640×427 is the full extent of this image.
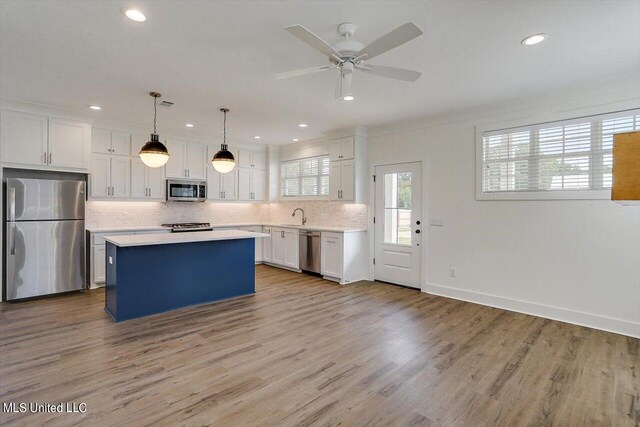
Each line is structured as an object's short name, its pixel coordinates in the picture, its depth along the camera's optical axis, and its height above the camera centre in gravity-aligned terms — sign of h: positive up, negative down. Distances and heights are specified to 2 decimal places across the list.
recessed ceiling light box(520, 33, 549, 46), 2.63 +1.39
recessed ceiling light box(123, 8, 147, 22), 2.34 +1.39
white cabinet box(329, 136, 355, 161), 5.85 +1.08
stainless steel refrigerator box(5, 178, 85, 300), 4.45 -0.46
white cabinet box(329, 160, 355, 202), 5.86 +0.48
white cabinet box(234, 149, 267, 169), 7.22 +1.06
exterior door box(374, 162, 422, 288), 5.29 -0.27
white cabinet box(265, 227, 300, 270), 6.59 -0.85
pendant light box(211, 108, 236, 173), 4.42 +0.61
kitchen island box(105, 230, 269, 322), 3.82 -0.85
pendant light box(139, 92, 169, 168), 3.75 +0.60
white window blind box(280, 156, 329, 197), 6.77 +0.65
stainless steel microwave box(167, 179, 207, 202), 6.15 +0.29
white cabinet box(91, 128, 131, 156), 5.38 +1.06
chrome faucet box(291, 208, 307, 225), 7.18 -0.19
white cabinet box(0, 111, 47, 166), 4.42 +0.92
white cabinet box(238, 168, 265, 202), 7.23 +0.50
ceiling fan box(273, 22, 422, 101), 2.06 +1.09
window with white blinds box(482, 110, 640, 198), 3.65 +0.67
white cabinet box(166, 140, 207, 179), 6.19 +0.89
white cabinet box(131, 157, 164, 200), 5.79 +0.43
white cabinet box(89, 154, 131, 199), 5.39 +0.48
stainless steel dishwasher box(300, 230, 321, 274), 6.15 -0.85
